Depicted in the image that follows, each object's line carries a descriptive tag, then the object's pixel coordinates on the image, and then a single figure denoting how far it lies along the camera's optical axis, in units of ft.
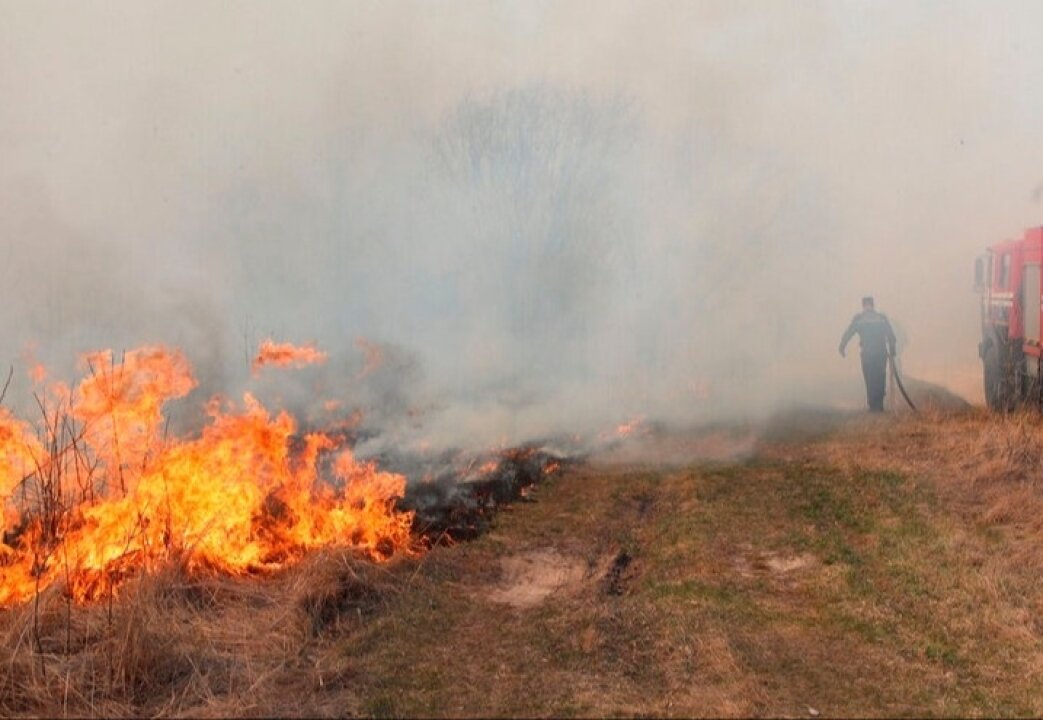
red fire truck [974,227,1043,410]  46.29
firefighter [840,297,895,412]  51.03
